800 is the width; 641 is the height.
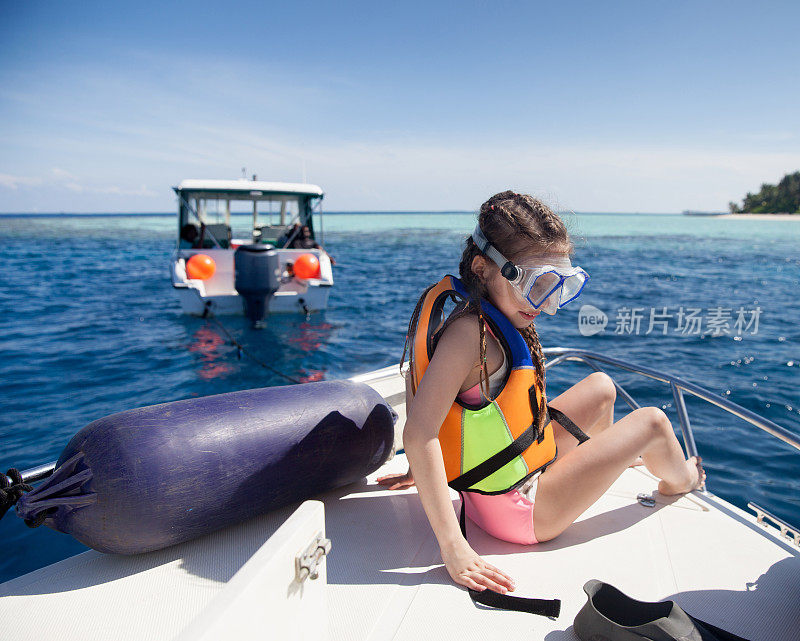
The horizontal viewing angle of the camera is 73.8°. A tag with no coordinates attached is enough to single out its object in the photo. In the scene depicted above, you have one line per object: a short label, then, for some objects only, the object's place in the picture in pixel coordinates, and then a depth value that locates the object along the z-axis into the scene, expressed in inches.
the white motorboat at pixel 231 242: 363.9
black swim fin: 52.0
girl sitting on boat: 63.7
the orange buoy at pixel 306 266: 379.2
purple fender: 64.3
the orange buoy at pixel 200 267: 358.3
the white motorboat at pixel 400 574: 47.9
